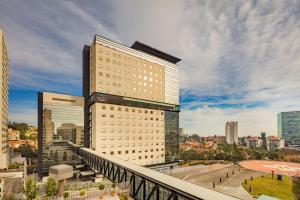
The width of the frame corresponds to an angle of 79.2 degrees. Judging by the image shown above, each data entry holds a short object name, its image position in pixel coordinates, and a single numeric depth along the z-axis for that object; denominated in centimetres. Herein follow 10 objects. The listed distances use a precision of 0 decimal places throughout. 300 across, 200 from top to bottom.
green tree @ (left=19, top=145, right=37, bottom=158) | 9516
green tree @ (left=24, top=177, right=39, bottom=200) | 3366
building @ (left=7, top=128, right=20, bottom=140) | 12302
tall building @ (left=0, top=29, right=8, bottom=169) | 5681
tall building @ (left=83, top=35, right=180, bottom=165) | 5922
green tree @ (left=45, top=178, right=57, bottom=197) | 3719
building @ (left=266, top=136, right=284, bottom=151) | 19538
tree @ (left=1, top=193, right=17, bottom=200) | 3504
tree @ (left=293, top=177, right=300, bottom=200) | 3847
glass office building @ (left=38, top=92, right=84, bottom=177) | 5922
